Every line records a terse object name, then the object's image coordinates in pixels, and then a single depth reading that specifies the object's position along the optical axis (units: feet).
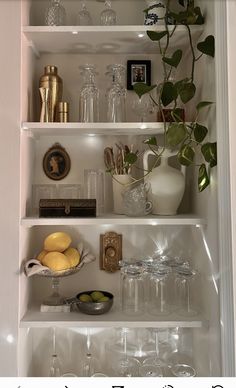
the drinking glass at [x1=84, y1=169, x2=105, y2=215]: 5.61
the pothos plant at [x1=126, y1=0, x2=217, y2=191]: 4.62
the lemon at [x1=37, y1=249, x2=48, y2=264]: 5.20
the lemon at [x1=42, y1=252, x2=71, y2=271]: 4.99
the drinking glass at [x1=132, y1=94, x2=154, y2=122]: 5.42
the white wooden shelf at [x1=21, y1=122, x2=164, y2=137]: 4.91
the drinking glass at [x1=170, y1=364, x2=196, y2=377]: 5.30
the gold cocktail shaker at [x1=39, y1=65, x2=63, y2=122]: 5.29
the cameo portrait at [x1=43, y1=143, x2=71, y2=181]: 5.74
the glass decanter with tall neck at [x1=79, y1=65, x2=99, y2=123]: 5.35
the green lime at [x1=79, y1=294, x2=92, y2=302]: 5.14
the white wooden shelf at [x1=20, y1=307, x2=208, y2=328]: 4.80
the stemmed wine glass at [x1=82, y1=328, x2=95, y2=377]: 5.52
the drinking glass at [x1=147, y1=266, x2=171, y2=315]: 5.13
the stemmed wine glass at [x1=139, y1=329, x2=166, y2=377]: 5.34
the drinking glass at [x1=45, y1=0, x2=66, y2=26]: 5.27
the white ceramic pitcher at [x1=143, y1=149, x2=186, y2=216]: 5.09
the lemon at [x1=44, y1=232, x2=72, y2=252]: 5.24
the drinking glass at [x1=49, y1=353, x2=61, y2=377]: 5.49
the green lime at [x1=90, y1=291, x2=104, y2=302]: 5.17
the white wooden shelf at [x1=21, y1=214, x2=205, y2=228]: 4.82
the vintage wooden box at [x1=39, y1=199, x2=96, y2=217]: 5.00
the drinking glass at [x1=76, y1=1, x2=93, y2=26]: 5.40
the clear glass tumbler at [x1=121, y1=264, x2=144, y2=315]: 5.16
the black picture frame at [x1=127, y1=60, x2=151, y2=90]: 5.70
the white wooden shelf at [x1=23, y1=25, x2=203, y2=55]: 4.91
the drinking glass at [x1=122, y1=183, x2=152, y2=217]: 5.12
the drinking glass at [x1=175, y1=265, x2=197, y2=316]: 5.11
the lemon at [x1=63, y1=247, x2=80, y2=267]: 5.18
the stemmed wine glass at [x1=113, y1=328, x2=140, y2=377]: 5.47
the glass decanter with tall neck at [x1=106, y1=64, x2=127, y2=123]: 5.38
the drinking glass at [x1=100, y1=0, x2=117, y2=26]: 5.30
